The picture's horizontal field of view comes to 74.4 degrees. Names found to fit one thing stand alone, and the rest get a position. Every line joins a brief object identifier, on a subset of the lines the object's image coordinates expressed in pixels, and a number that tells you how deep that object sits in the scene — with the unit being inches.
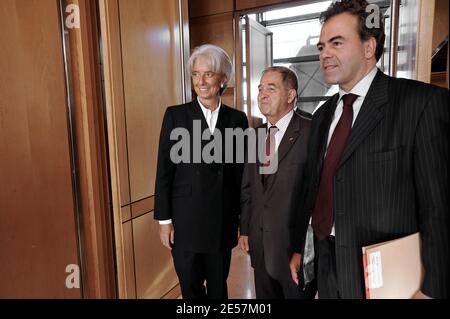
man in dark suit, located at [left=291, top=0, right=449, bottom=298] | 31.3
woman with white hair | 54.2
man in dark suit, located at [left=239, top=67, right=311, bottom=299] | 47.9
